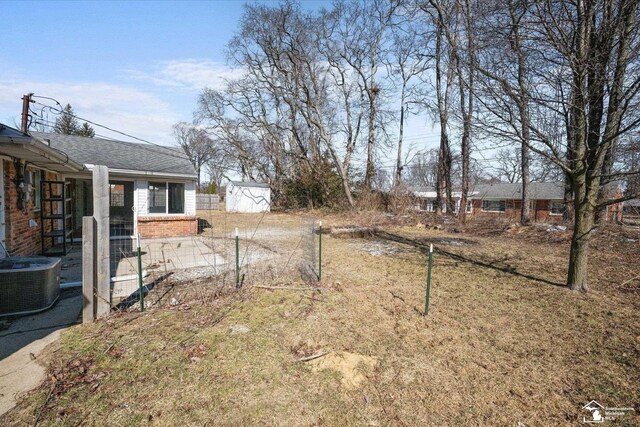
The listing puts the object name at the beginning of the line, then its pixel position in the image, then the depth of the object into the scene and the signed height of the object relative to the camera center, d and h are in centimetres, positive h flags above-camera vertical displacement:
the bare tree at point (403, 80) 2082 +861
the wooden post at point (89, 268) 373 -94
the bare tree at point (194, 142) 4703 +815
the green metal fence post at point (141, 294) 420 -138
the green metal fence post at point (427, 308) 440 -156
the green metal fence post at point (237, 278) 531 -143
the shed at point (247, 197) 2703 -12
